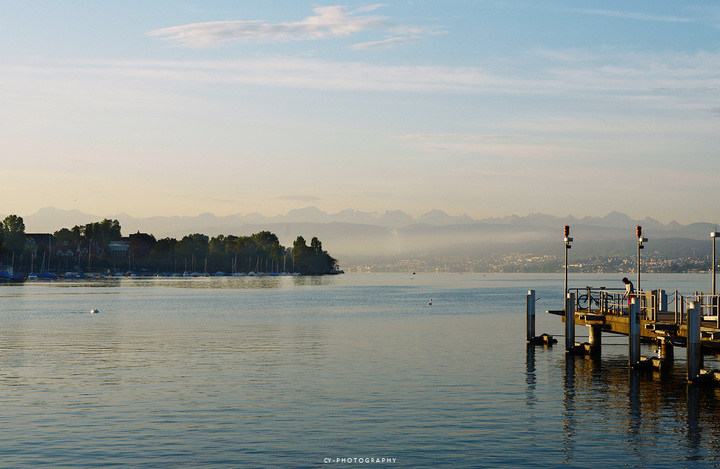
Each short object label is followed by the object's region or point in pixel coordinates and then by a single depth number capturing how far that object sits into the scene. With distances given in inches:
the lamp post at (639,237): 1989.7
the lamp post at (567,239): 2136.3
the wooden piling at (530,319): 2262.6
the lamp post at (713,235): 1816.6
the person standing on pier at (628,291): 1904.5
